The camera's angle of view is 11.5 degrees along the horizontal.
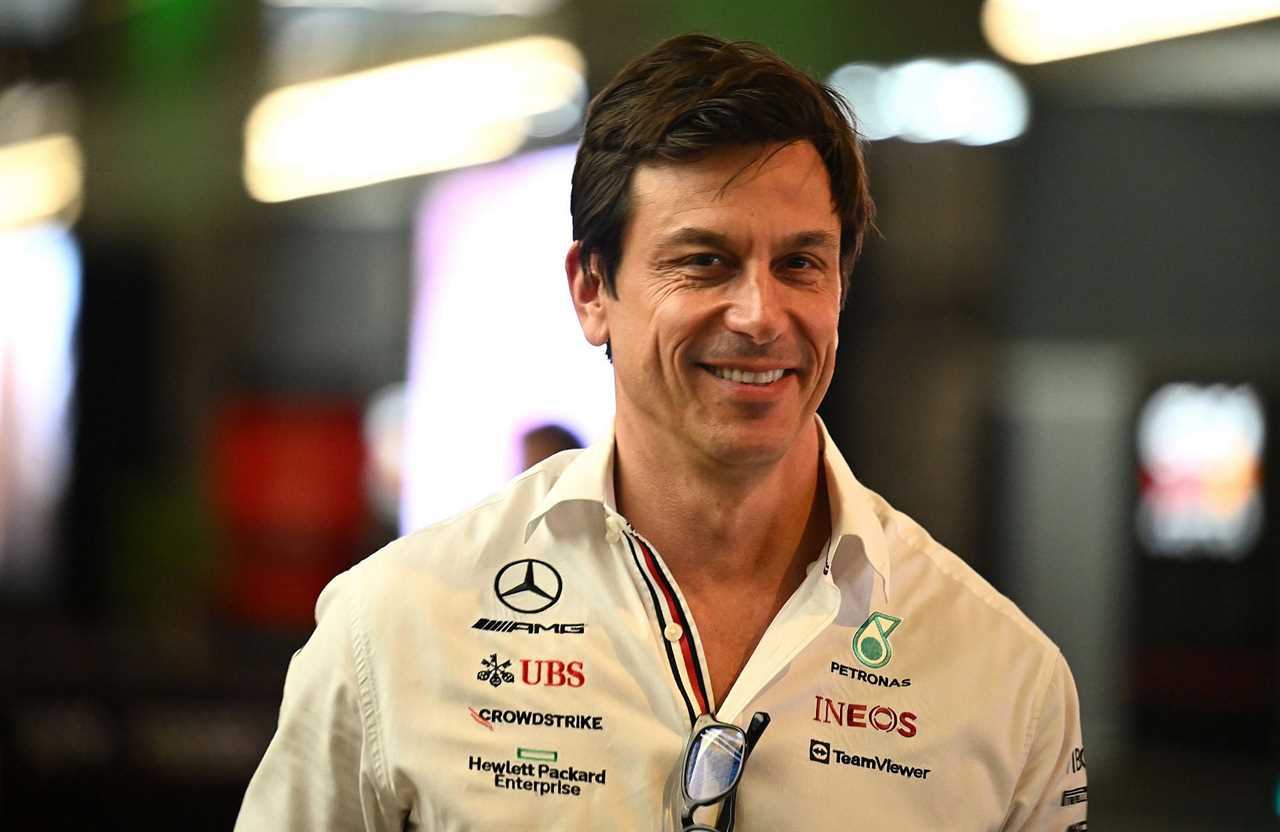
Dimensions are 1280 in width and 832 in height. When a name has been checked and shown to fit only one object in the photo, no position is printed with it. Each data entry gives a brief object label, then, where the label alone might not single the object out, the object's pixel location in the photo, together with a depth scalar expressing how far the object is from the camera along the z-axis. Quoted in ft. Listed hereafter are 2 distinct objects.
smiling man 12.84
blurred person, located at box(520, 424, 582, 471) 18.94
